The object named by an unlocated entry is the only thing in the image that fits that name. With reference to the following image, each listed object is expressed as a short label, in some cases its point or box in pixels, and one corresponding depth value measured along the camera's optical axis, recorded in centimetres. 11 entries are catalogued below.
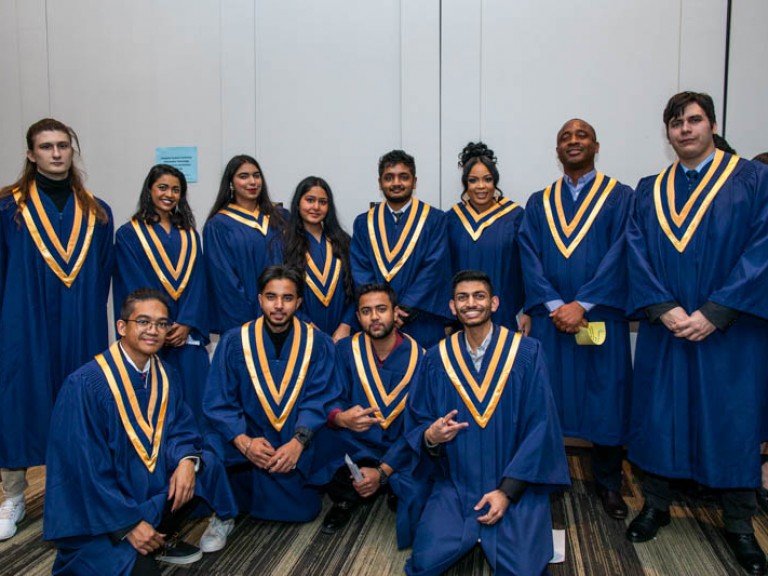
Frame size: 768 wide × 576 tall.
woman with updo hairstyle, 379
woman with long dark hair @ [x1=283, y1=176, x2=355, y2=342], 377
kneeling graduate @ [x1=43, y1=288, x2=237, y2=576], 247
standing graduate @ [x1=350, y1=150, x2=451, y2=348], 374
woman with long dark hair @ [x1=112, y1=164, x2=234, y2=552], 356
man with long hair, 320
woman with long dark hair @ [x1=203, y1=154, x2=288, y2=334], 371
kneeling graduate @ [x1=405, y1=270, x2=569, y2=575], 260
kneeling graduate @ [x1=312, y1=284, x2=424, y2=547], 318
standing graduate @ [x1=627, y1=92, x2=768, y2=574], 273
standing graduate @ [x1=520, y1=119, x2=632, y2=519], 325
